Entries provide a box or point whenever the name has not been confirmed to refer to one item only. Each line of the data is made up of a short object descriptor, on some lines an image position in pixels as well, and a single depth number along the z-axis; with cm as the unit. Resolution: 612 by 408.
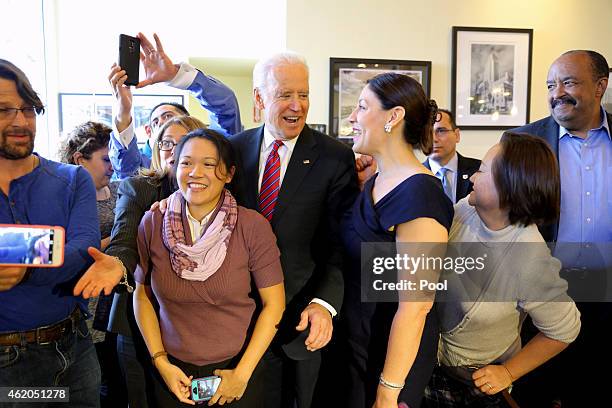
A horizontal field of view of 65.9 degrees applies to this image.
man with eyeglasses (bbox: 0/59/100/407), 139
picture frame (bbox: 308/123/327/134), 420
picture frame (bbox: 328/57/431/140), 414
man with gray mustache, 214
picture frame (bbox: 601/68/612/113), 431
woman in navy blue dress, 138
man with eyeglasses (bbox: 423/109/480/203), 296
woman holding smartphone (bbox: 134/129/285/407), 147
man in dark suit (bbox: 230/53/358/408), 173
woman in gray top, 143
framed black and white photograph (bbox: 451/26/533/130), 426
